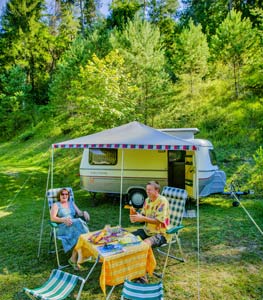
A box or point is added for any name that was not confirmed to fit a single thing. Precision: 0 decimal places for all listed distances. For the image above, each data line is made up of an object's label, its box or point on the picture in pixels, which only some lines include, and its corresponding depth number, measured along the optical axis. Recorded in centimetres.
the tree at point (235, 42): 1359
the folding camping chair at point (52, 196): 494
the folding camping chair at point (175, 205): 475
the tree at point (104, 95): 1061
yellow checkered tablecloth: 322
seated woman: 443
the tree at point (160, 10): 2638
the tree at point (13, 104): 2462
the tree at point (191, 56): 1530
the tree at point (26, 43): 2752
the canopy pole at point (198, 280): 347
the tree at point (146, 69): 1323
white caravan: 741
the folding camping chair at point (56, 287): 292
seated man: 395
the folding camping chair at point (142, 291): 288
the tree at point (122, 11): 2644
